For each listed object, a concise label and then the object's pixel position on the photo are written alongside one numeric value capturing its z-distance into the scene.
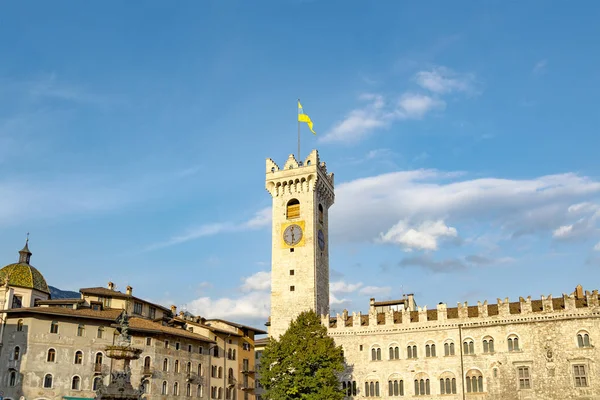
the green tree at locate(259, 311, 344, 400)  50.94
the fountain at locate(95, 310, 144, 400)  31.50
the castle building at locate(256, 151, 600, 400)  52.41
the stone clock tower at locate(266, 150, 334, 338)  66.38
